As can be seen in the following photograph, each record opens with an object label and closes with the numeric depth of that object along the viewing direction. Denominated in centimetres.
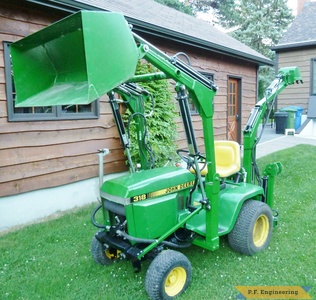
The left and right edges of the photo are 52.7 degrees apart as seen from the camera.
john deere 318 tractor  197
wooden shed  395
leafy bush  492
